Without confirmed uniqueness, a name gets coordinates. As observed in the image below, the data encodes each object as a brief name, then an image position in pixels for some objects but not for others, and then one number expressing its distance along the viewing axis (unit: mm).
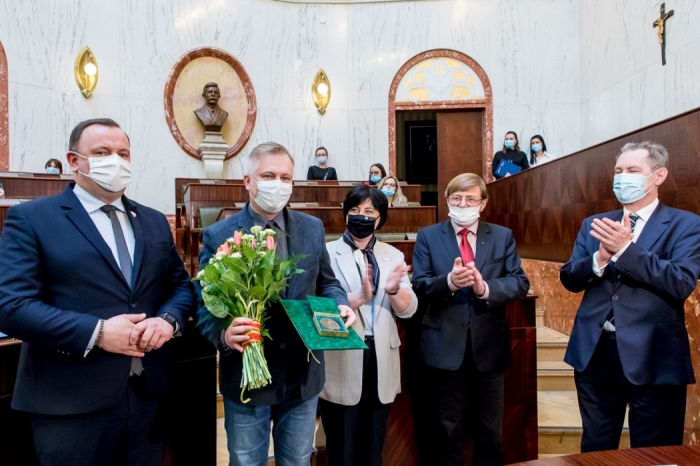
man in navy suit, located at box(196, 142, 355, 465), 1478
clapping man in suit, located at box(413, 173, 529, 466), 1918
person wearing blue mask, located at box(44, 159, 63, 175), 6094
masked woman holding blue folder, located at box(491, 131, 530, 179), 7020
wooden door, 7824
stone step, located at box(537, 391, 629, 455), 2697
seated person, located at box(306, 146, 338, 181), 7531
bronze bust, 7277
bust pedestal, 7371
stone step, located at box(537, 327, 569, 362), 3484
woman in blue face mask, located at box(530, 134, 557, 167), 6875
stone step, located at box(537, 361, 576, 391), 3223
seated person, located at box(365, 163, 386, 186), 6433
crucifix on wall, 5332
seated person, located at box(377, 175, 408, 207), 4978
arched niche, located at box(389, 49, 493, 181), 7676
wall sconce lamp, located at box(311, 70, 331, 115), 7859
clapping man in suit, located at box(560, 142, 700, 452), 1687
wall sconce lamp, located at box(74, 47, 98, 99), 6621
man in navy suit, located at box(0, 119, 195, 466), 1265
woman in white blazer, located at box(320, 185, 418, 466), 1796
